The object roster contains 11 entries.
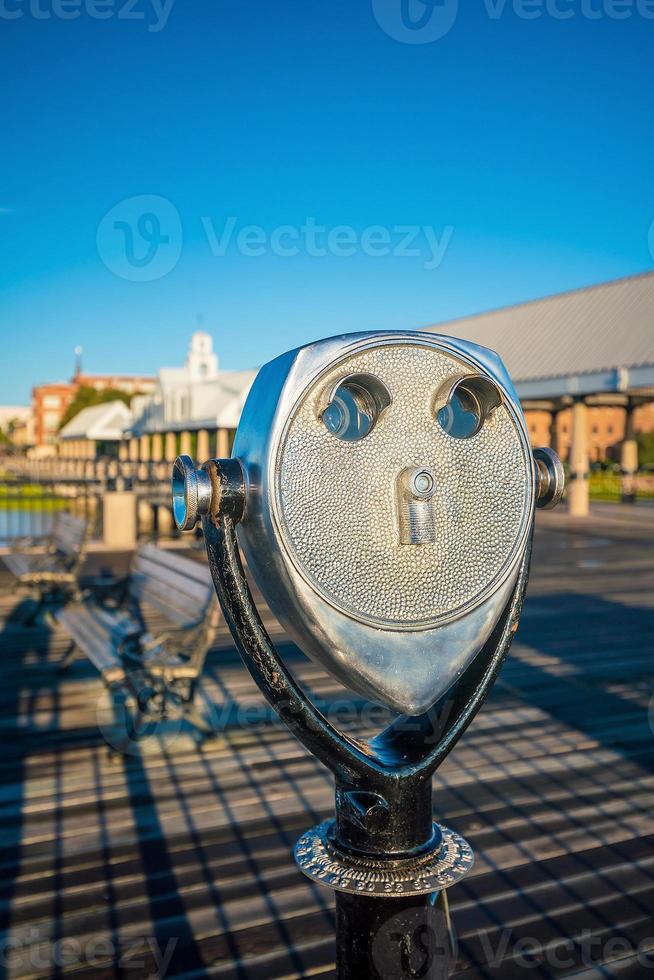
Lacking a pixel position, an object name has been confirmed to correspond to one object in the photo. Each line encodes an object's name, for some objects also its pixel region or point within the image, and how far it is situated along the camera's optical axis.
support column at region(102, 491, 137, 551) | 12.21
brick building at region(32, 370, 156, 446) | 125.44
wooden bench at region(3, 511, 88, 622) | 7.61
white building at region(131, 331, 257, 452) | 23.56
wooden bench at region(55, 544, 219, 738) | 4.62
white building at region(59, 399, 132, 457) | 42.12
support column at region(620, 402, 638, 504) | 21.47
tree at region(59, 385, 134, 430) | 78.00
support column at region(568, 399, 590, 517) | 18.39
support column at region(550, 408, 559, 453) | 22.80
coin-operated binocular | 1.35
